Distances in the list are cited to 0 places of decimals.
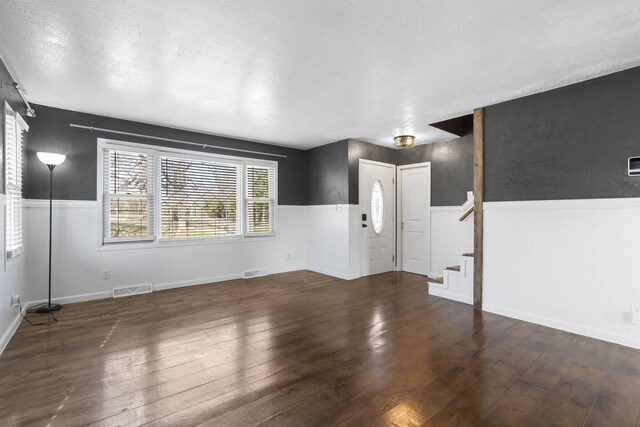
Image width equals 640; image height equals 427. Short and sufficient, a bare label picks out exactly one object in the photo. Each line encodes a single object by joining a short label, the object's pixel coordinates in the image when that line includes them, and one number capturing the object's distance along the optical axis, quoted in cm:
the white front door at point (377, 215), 568
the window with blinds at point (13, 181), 290
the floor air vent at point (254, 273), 558
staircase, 407
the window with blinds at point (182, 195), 439
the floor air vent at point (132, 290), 430
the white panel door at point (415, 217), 577
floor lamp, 347
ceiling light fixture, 521
